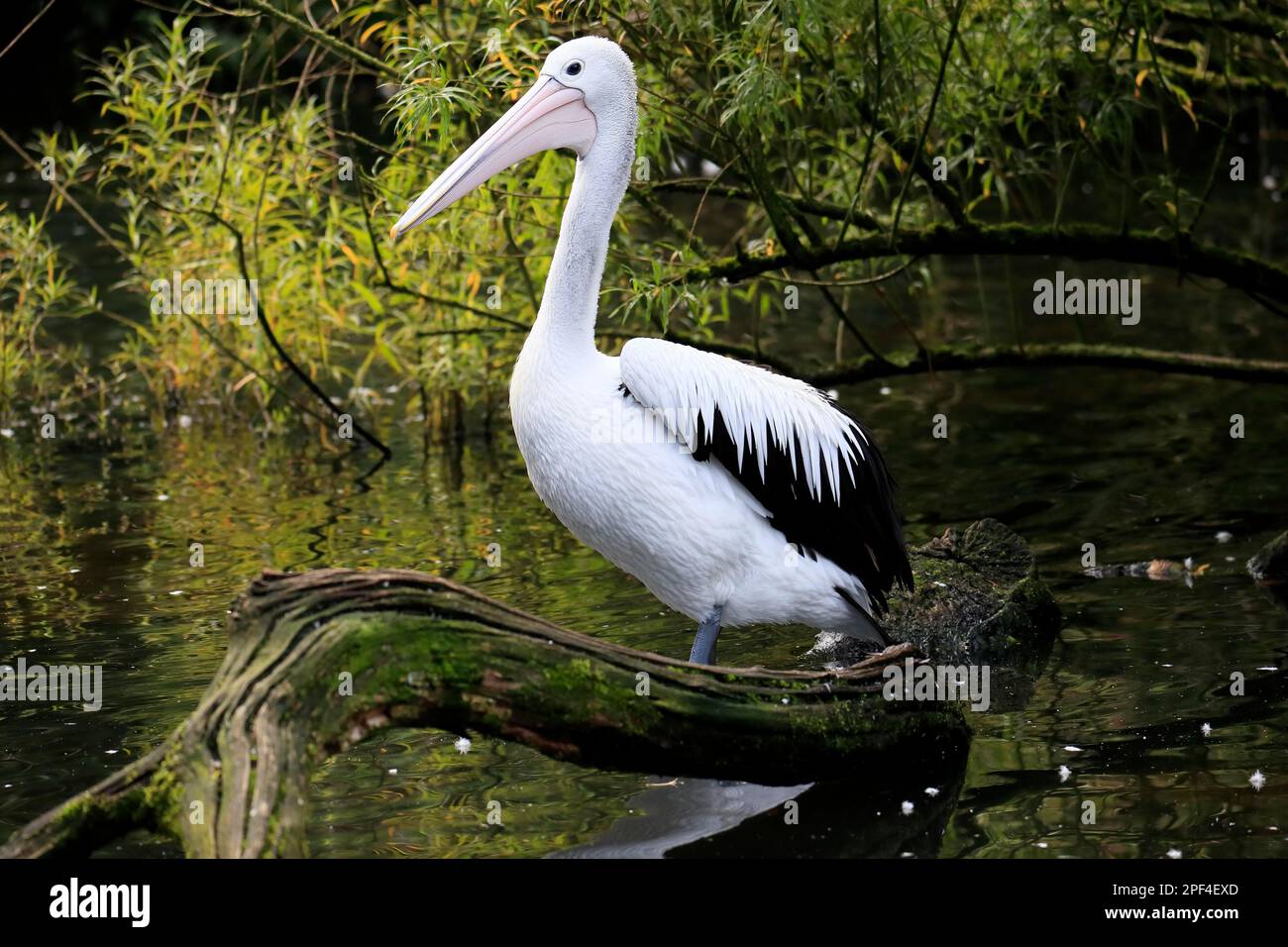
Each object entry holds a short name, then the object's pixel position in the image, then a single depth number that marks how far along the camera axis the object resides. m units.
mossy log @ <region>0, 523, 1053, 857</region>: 3.85
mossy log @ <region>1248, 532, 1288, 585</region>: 6.87
